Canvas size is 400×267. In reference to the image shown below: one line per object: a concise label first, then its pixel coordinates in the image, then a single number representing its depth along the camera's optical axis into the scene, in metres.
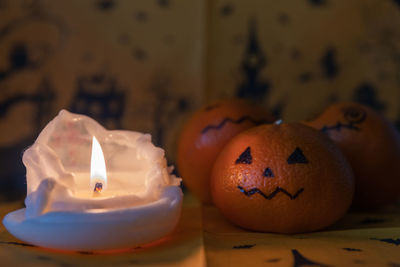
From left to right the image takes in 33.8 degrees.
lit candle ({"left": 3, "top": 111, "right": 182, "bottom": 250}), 0.24
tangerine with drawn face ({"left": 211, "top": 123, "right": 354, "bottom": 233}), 0.28
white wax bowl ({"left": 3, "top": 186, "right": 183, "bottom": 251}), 0.24
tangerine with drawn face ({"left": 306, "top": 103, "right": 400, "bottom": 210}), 0.32
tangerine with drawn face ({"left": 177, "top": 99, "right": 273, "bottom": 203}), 0.33
